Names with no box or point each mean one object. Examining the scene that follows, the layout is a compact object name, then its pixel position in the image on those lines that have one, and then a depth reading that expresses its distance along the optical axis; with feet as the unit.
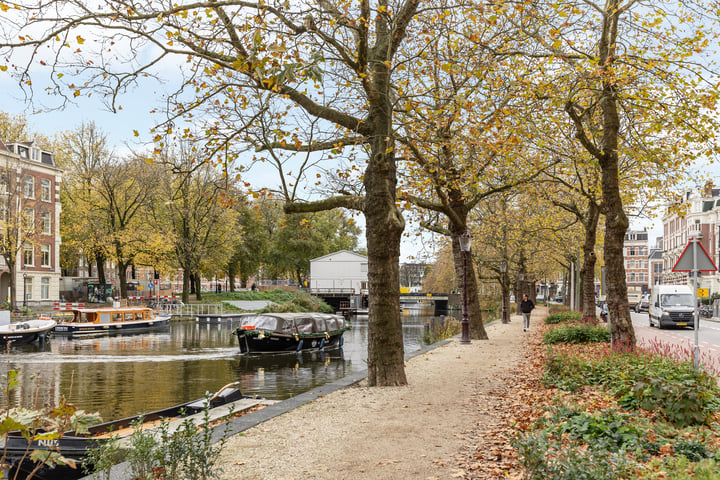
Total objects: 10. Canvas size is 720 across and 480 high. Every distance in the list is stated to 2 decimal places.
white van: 102.99
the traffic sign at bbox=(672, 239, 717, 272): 38.47
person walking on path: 92.52
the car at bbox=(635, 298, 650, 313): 191.82
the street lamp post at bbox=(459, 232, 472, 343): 72.33
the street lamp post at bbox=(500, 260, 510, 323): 117.08
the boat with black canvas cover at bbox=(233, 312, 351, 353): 91.30
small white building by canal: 259.19
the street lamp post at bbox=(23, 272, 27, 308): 157.89
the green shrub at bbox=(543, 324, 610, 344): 57.88
